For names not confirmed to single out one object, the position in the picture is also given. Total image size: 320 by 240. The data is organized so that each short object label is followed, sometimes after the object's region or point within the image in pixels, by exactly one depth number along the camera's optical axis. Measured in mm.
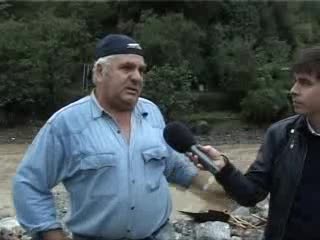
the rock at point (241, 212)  7594
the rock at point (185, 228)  6734
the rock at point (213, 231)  6480
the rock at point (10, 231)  6230
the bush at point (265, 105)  20156
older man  2645
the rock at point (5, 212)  8388
